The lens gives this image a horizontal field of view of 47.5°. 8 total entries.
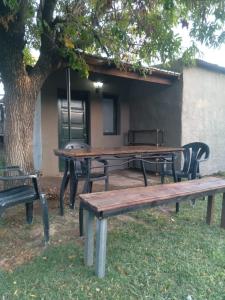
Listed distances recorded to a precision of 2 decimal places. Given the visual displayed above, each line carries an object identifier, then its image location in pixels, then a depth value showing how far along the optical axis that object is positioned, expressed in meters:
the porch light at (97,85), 7.11
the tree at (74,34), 3.78
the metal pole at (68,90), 5.46
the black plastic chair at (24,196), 2.68
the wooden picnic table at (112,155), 3.33
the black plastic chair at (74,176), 3.60
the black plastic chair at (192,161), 4.51
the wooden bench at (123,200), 2.24
